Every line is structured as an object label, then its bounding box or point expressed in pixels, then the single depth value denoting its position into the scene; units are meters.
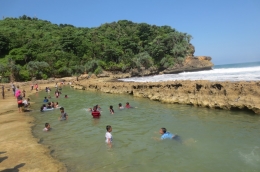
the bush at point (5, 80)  46.69
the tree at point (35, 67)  53.20
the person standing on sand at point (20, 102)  17.63
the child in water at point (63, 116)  14.66
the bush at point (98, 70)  59.36
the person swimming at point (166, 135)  9.39
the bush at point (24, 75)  53.27
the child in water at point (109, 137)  9.11
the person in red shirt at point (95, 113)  14.71
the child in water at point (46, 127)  11.90
